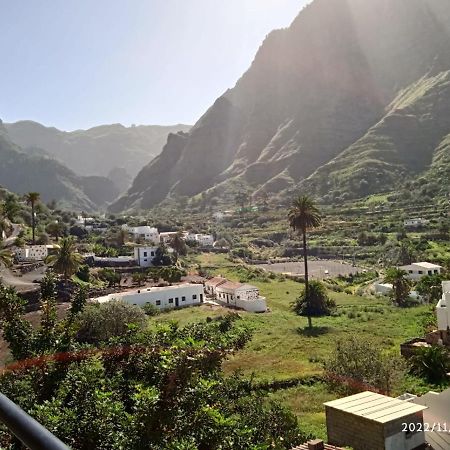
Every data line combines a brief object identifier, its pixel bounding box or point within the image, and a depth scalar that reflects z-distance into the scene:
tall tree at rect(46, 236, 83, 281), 48.31
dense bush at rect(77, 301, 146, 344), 34.72
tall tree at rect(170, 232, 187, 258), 85.94
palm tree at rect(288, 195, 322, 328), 43.66
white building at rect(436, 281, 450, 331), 29.48
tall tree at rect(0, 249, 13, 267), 45.98
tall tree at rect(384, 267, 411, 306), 49.12
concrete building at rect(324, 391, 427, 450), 15.10
